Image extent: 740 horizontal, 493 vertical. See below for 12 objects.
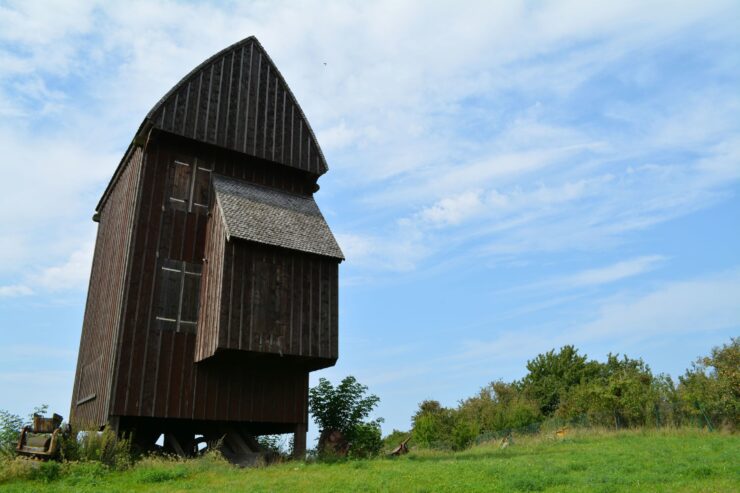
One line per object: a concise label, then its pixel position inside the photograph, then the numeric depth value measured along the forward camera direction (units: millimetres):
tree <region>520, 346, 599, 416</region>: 57406
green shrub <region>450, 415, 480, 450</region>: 32969
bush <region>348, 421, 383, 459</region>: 21859
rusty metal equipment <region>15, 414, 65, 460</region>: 14945
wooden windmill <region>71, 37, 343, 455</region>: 17734
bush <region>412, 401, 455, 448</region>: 36750
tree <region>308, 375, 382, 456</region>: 22484
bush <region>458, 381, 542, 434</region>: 45375
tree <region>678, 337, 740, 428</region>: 29516
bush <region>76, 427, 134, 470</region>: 15742
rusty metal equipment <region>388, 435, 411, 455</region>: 25703
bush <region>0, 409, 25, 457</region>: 15662
